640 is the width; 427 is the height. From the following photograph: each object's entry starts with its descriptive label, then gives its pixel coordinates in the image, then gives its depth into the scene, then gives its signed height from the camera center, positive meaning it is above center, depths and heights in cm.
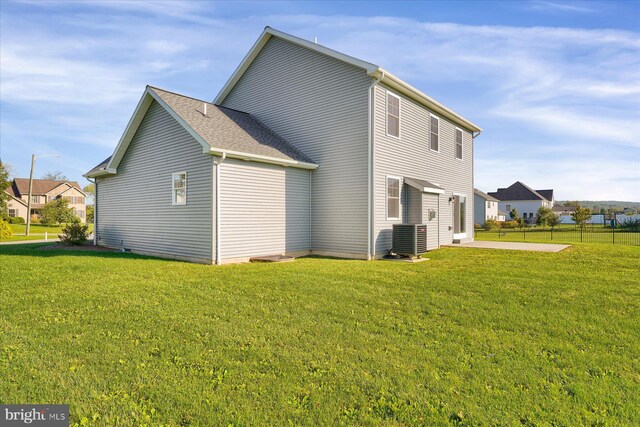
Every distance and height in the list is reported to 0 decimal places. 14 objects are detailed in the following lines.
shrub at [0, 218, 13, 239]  2569 -81
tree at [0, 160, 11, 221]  3469 +337
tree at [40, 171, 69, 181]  8006 +963
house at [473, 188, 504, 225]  5266 +201
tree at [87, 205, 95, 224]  5469 +48
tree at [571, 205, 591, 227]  3862 +59
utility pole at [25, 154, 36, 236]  2959 +482
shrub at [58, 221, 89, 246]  1612 -71
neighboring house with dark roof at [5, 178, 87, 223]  5628 +425
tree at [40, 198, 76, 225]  4638 +81
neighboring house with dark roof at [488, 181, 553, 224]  7038 +395
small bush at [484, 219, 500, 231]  4591 -60
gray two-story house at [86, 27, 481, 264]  1132 +192
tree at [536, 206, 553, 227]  4792 +59
